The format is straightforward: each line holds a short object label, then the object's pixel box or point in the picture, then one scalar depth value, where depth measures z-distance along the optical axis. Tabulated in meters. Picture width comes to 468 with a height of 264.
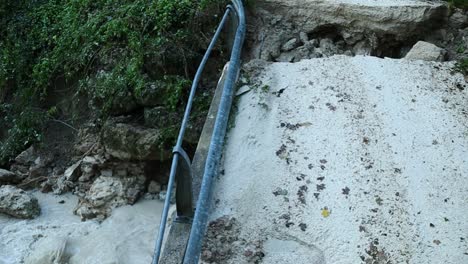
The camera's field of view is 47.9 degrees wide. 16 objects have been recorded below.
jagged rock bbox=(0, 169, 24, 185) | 4.29
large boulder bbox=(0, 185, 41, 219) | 3.93
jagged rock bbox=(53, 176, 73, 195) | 4.13
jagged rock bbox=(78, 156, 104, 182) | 3.99
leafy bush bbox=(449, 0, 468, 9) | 3.86
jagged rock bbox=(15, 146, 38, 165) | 4.50
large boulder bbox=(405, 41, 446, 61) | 3.48
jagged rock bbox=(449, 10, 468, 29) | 3.81
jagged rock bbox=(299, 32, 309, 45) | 4.02
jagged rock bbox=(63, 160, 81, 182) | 4.12
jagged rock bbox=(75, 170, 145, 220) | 3.80
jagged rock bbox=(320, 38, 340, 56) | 3.90
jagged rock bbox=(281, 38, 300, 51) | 3.97
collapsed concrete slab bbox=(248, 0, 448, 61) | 3.79
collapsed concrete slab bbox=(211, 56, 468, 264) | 2.43
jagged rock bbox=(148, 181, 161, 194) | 3.85
